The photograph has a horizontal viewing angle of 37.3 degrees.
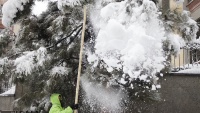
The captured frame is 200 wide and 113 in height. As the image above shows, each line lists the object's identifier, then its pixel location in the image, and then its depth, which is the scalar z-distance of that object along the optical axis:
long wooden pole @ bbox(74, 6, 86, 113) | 4.80
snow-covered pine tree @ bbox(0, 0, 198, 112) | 4.16
